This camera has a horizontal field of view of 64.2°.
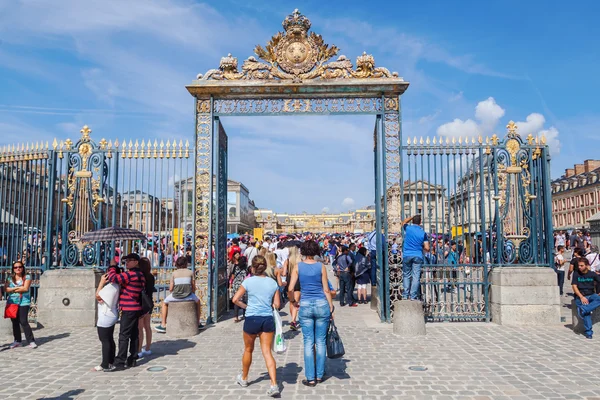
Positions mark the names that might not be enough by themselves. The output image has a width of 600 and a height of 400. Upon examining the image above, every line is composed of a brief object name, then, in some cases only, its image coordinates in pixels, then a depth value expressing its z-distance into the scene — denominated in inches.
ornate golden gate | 425.1
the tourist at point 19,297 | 339.3
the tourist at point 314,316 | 243.6
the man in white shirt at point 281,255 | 559.0
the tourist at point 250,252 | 548.7
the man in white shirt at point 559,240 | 949.6
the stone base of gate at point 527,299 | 401.1
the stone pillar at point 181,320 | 369.4
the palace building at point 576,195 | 2310.5
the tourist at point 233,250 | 554.7
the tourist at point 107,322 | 277.1
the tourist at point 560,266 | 556.7
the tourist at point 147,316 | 310.7
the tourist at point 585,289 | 361.4
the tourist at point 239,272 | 457.5
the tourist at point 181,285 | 363.6
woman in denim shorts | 231.6
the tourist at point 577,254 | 409.2
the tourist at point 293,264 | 374.0
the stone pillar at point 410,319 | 363.6
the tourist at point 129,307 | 284.5
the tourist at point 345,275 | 553.5
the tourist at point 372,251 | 514.0
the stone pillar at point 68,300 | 406.6
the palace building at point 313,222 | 4051.2
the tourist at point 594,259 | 514.6
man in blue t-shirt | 397.1
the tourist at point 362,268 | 546.0
